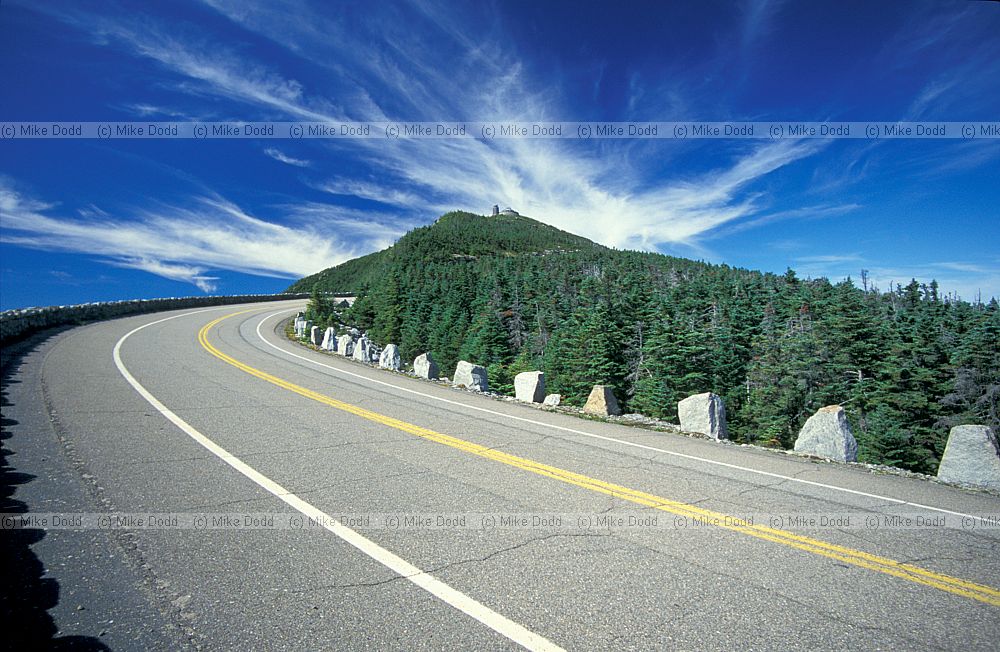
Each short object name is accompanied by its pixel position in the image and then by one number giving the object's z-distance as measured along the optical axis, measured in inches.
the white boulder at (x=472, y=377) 505.0
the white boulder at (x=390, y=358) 611.2
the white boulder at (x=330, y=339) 756.6
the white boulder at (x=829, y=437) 292.0
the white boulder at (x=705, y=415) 347.6
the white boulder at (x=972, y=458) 251.4
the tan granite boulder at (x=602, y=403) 401.4
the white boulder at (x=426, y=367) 559.8
